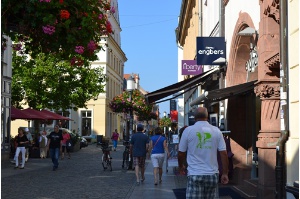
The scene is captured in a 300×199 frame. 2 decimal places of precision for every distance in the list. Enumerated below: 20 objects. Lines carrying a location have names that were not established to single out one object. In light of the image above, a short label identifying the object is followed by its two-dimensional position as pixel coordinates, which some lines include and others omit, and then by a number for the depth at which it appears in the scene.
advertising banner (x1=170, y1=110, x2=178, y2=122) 57.53
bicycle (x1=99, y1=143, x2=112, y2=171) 19.81
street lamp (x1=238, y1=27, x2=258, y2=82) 11.72
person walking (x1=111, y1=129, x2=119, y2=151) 39.93
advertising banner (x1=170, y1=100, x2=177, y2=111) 66.90
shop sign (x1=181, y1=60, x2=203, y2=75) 22.27
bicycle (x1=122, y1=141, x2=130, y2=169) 20.70
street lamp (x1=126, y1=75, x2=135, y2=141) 22.25
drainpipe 7.93
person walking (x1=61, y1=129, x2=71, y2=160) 28.80
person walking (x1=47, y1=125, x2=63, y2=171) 19.84
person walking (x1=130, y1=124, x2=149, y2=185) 15.01
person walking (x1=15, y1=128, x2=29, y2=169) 20.19
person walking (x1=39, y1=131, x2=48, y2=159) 28.09
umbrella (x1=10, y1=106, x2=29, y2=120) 27.00
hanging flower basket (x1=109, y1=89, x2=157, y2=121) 32.41
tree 35.66
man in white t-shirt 6.62
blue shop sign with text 15.12
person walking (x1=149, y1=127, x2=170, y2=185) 14.59
